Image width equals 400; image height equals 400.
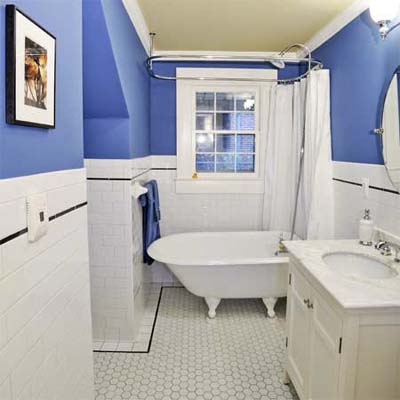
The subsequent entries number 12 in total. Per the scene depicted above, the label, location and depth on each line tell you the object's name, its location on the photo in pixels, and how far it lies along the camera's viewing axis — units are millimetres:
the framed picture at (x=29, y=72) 924
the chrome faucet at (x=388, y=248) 1936
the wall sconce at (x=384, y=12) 1990
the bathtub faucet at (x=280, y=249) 3289
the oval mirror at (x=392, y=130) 2090
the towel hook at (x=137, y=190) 2701
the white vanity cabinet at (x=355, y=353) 1386
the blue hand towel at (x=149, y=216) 3121
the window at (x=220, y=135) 3701
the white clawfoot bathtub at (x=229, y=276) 2799
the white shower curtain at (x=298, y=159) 2994
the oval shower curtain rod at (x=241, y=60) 3113
